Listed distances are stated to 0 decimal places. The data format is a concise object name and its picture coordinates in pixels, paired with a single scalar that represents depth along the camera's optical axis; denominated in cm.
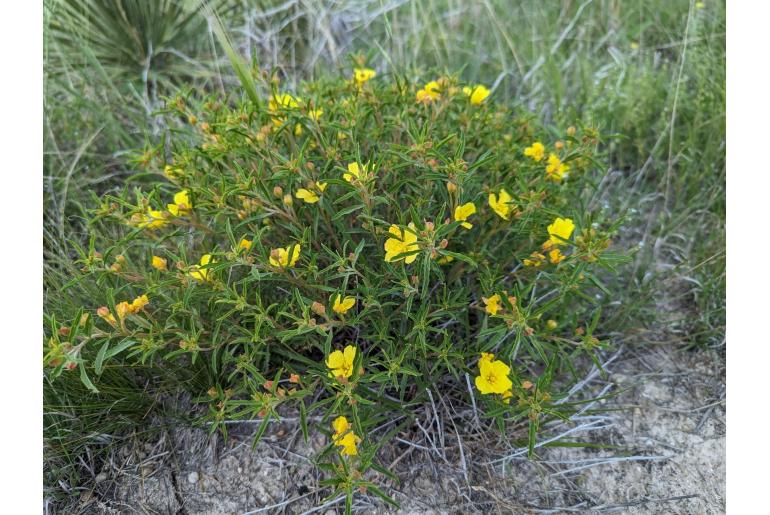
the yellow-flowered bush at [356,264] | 63
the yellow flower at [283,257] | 62
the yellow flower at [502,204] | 65
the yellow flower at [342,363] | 62
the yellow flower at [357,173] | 62
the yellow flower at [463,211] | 63
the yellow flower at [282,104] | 67
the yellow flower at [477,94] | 73
